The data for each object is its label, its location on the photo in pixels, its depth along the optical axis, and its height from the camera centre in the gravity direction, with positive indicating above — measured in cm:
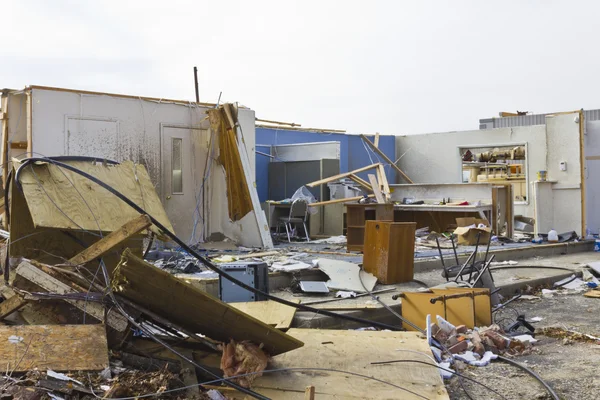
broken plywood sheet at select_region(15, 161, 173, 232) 529 +1
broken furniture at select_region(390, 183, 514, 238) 1555 -27
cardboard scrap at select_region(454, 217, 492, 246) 1412 -82
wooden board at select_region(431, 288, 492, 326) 751 -133
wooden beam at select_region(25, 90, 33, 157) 1161 +143
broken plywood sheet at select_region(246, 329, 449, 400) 483 -143
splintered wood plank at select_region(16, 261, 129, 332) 493 -71
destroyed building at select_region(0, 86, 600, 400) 486 -87
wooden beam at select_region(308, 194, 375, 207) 1523 -14
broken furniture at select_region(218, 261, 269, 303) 762 -101
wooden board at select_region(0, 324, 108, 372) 464 -110
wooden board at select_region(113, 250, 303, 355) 443 -82
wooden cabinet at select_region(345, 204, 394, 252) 1295 -49
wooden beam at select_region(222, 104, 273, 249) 1304 +16
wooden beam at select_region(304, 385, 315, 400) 433 -133
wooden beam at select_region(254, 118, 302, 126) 1941 +228
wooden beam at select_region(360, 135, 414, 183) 2019 +125
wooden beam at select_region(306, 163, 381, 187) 1554 +40
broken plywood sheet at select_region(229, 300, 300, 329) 683 -129
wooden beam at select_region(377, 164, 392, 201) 1554 +29
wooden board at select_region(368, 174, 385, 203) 1493 +11
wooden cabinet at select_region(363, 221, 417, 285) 938 -83
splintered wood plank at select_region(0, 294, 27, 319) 521 -87
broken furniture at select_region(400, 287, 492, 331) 742 -132
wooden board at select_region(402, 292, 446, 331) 743 -133
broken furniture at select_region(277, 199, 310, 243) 1521 -46
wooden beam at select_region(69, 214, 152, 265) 488 -32
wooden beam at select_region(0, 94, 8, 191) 1191 +123
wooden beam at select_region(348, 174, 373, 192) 1612 +30
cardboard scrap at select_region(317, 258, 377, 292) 898 -117
